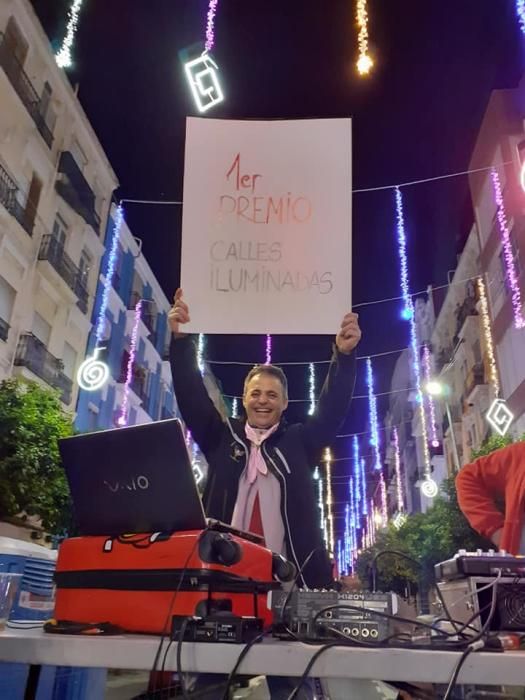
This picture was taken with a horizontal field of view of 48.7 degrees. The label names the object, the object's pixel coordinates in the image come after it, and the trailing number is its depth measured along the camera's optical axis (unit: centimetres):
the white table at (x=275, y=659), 103
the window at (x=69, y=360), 1661
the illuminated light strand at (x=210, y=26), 487
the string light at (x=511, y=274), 1221
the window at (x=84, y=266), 1748
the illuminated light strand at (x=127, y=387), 1909
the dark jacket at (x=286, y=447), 223
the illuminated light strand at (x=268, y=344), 1037
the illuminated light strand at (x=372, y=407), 1694
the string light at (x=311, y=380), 1597
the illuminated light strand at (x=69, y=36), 548
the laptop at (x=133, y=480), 147
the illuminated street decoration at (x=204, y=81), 451
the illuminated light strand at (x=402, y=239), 743
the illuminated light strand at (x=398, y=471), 3844
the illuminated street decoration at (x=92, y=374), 1189
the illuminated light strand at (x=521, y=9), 580
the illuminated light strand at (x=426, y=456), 2944
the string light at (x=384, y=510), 4292
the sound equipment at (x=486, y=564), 137
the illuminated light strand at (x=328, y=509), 3152
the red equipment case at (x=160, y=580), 134
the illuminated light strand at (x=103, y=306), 1759
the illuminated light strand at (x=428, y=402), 3042
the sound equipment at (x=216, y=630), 118
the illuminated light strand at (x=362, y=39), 447
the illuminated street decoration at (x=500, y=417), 1363
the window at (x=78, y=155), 1702
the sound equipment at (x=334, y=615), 126
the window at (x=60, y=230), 1630
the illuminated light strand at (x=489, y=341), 1780
